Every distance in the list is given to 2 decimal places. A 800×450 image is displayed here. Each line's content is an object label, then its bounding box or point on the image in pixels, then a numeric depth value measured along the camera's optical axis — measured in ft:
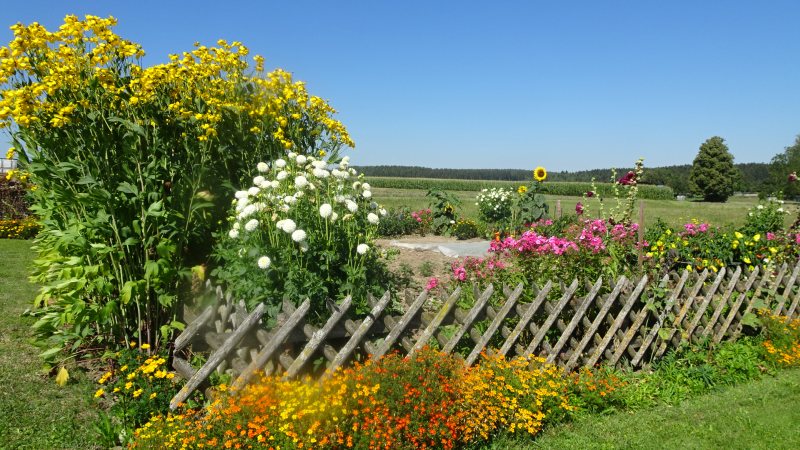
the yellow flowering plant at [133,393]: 11.93
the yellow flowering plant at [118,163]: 13.30
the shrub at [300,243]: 13.02
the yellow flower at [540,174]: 40.06
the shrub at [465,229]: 42.20
